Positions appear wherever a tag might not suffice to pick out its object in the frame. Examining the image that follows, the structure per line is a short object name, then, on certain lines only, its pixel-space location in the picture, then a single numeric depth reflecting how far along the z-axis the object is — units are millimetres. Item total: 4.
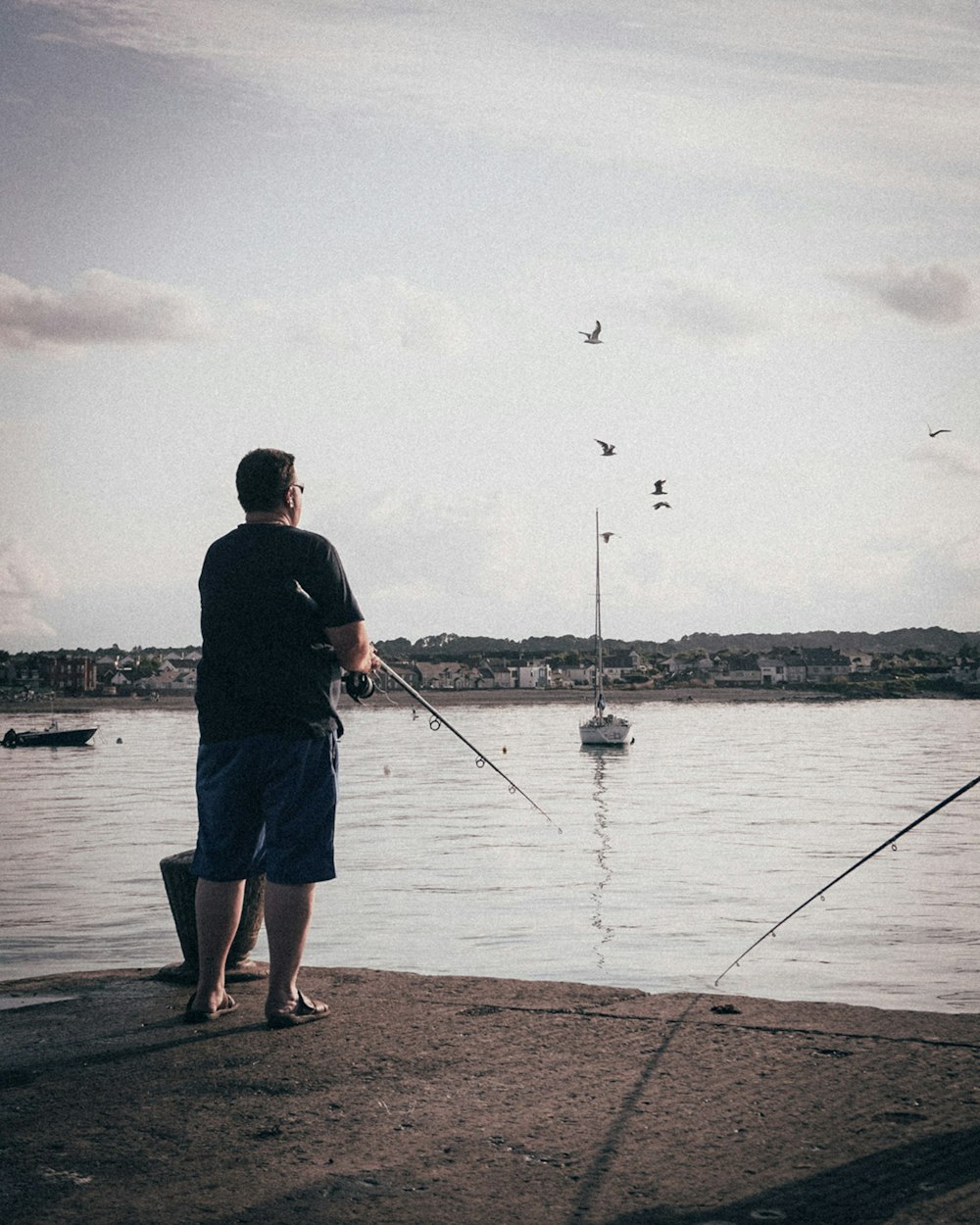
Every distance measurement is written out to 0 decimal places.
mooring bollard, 5688
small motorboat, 75500
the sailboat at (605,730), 63250
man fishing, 4512
